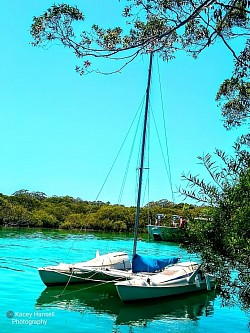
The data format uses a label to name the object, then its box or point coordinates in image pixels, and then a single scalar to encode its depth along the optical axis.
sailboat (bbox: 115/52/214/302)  12.88
